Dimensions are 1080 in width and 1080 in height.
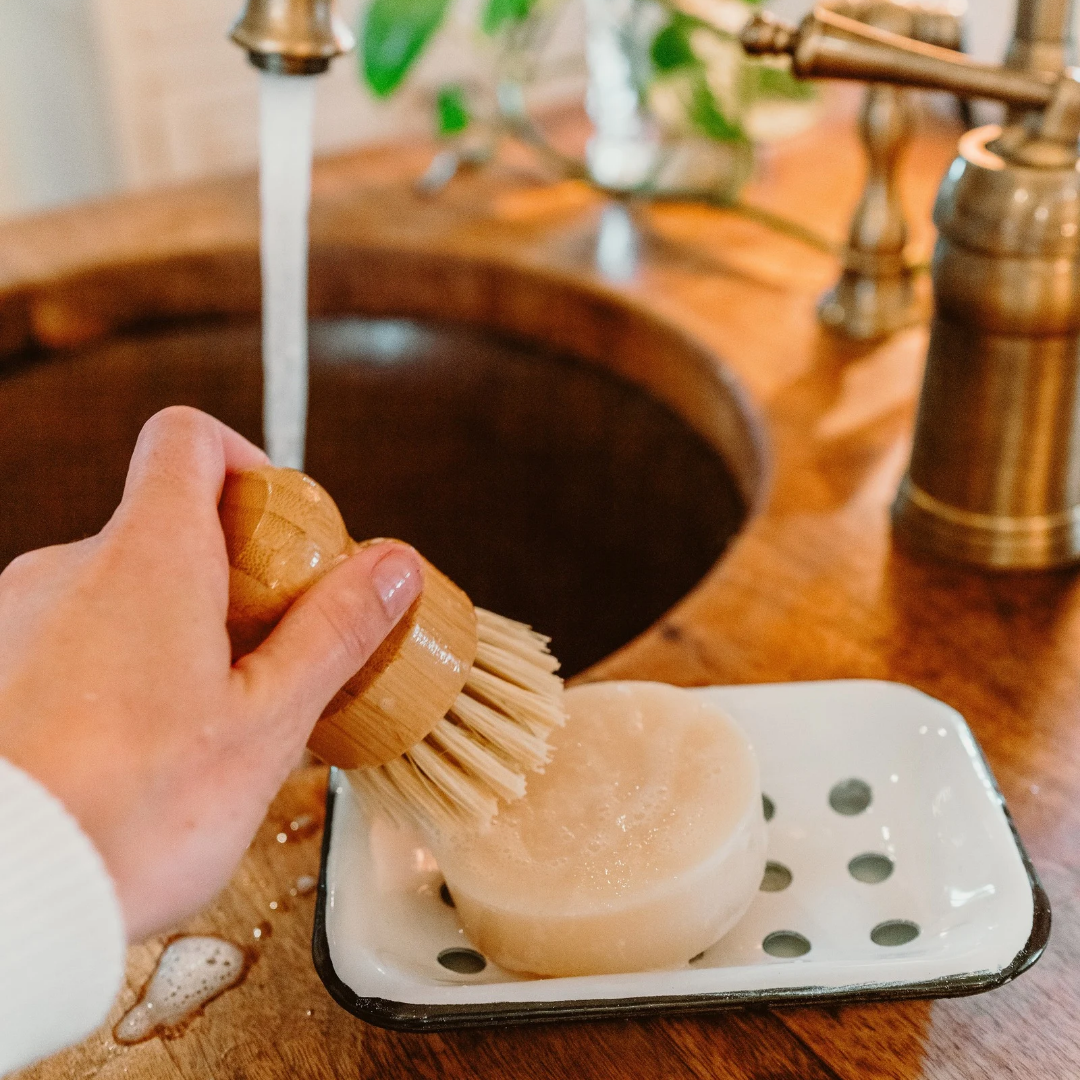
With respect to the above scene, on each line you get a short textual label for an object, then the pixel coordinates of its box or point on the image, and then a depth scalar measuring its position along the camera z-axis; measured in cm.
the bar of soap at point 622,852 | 44
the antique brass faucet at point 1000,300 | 61
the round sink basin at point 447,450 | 105
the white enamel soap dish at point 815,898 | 41
